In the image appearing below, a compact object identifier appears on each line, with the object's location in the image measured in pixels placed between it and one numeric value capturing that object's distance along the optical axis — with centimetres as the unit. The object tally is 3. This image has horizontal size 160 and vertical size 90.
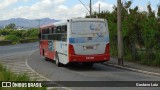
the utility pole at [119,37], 1632
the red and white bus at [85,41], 1503
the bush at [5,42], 5162
